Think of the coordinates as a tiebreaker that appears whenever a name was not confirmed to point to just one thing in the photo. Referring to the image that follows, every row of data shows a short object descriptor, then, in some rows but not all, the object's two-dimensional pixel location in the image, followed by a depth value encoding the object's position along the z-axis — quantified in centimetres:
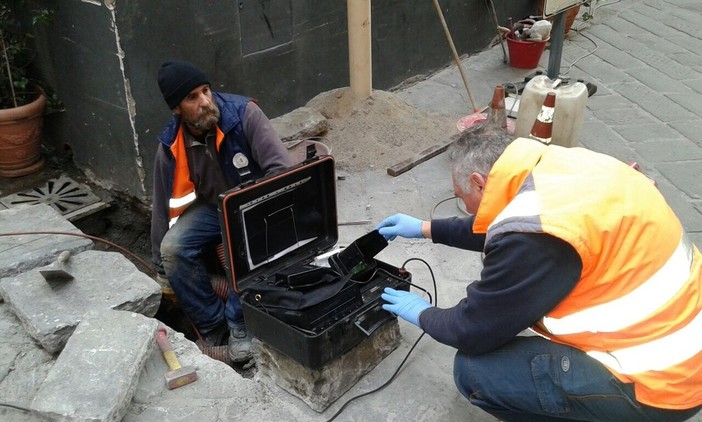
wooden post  476
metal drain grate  430
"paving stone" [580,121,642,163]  469
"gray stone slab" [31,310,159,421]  228
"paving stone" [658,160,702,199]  418
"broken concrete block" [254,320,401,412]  251
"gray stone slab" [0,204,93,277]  322
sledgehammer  260
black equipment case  244
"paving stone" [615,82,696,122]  531
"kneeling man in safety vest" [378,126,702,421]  186
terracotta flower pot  423
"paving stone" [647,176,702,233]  380
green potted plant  424
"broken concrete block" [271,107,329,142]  461
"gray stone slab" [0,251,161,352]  274
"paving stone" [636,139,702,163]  462
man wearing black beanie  318
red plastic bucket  623
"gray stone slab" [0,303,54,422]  251
